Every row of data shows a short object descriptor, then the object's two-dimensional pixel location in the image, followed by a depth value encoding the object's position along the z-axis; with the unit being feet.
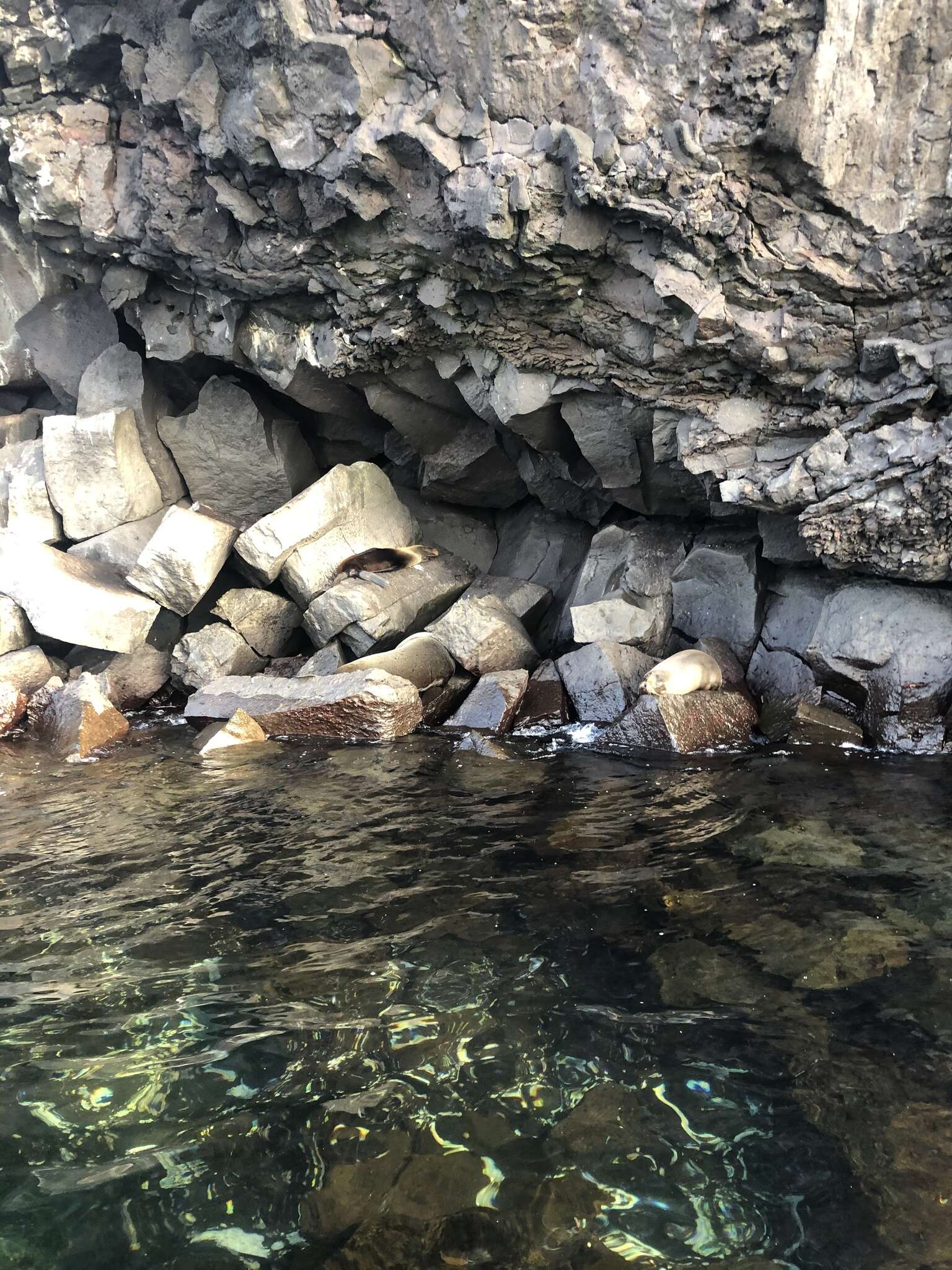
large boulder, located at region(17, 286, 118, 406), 40.75
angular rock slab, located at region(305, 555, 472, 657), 33.60
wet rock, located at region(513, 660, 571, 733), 29.40
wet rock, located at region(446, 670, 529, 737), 29.50
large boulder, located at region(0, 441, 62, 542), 38.09
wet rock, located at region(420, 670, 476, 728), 30.94
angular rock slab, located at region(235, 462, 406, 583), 35.01
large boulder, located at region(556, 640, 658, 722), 28.86
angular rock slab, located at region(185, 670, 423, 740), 28.50
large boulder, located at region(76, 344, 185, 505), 38.40
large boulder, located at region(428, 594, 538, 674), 31.99
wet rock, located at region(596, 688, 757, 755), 25.67
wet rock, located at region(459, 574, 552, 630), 35.01
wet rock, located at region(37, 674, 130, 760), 28.73
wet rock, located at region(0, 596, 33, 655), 34.73
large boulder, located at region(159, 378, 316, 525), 37.45
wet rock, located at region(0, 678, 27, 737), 31.50
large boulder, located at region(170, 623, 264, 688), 34.81
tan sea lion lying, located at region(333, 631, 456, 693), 30.94
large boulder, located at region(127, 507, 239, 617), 34.17
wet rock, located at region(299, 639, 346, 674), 33.42
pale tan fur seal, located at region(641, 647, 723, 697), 26.35
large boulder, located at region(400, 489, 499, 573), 40.05
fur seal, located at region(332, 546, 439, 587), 35.68
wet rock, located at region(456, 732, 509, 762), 26.45
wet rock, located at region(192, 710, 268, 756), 28.09
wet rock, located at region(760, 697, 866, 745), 25.89
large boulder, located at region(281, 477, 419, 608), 35.19
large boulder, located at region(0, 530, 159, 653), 33.94
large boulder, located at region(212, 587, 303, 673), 36.22
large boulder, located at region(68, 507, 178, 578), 37.42
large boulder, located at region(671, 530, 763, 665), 30.50
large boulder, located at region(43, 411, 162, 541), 37.06
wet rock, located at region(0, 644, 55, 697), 33.73
